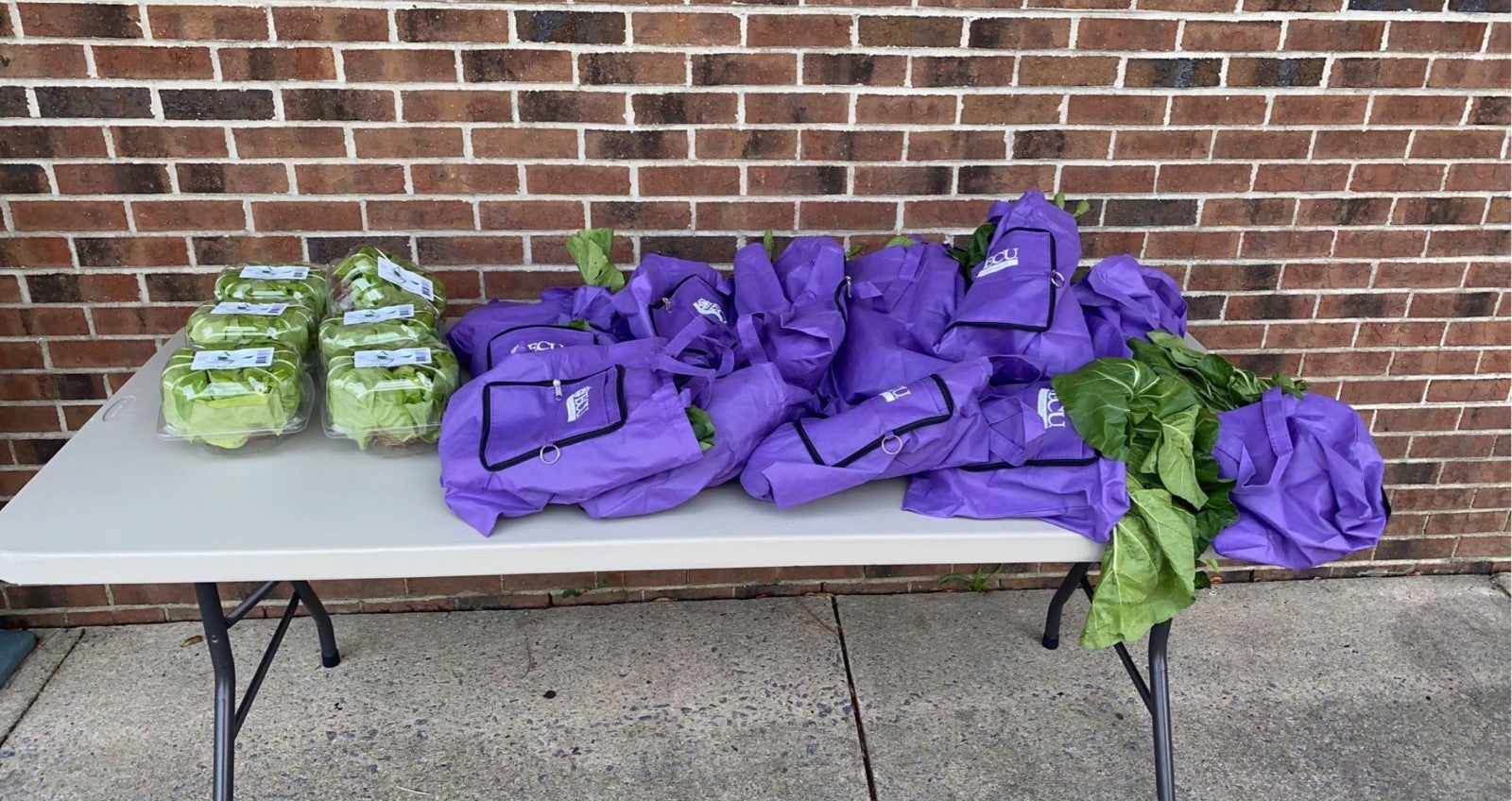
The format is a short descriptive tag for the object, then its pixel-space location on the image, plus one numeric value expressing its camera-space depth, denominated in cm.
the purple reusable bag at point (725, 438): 167
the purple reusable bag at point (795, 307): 186
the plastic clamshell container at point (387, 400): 178
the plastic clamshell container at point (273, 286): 206
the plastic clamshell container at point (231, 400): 174
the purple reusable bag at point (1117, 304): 197
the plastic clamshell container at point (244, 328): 189
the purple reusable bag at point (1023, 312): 187
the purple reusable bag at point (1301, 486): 167
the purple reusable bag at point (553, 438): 162
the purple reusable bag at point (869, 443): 166
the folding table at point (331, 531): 154
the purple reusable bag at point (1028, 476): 170
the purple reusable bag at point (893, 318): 187
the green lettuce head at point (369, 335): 188
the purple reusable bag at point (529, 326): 199
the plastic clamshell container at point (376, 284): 206
